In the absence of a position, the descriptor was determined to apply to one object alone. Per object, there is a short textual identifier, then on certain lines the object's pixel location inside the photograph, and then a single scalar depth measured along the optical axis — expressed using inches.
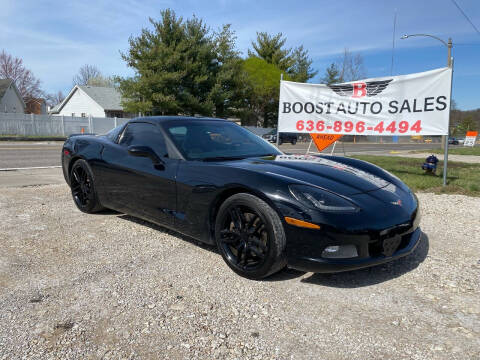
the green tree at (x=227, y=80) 1256.8
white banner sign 277.7
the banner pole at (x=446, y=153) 260.8
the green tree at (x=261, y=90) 1682.9
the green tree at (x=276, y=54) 1920.5
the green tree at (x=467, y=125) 3399.9
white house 1679.4
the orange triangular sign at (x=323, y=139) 347.9
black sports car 100.2
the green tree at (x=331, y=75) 2295.8
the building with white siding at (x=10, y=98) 1686.8
